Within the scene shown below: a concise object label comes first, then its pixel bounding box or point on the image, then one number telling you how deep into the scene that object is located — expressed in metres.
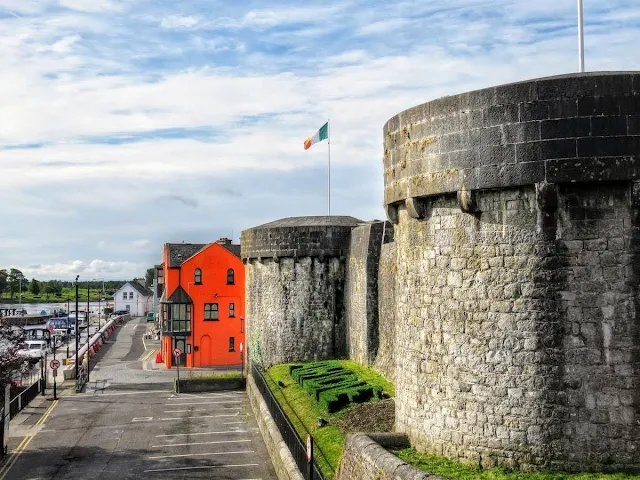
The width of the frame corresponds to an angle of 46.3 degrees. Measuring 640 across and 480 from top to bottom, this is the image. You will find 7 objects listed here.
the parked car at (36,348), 55.44
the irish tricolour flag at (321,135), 34.88
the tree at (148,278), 168.45
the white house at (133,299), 132.62
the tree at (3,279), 181.75
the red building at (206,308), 46.03
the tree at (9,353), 29.33
